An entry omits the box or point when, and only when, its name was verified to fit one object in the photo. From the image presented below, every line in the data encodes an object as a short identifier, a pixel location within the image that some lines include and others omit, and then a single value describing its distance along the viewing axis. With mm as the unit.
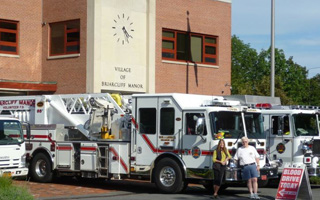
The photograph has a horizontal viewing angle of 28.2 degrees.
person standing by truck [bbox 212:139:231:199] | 16531
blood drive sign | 15773
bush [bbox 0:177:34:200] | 12172
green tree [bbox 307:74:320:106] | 60575
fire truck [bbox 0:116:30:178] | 18770
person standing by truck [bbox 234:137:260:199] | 16359
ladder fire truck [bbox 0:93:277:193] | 17312
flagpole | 24484
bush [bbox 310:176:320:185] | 21953
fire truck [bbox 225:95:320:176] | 19750
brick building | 28125
